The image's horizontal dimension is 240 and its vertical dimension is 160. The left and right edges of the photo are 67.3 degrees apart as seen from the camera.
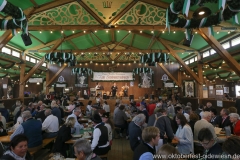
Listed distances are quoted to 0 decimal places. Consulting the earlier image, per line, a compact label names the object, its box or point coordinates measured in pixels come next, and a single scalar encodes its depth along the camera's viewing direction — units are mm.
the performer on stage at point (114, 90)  16225
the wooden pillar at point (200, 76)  11531
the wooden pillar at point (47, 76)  16570
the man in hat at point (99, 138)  3377
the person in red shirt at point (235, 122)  3945
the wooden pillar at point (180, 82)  16109
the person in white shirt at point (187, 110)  5832
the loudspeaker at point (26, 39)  5388
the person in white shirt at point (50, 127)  4797
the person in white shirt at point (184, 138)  3414
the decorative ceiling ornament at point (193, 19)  3041
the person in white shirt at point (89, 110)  8023
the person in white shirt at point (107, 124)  3981
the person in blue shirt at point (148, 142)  2243
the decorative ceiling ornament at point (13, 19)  3490
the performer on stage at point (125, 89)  16797
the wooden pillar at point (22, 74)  12225
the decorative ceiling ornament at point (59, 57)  7566
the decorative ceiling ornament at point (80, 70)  12696
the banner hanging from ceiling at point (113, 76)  17281
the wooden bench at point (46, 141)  4398
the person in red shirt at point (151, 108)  7612
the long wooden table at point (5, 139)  3914
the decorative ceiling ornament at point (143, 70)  12784
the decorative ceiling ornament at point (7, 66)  10000
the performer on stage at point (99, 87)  16266
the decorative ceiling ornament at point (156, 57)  8133
